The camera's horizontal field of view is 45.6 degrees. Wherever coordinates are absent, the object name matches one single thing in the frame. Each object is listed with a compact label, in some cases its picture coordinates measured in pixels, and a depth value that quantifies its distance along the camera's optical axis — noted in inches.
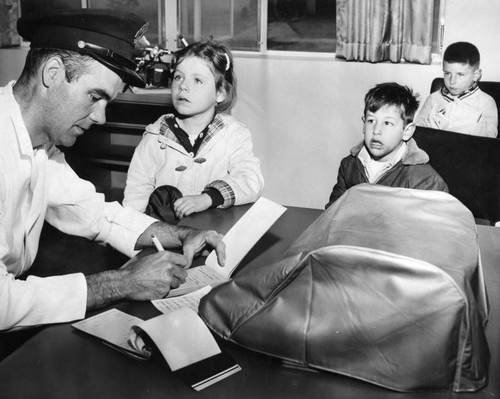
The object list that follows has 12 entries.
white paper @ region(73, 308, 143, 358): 42.7
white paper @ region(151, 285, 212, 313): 48.7
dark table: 37.2
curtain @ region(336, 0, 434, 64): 147.5
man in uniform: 51.8
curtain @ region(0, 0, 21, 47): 189.0
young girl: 96.3
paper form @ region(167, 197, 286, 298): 55.1
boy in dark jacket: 94.3
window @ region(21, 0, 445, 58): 167.0
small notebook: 39.2
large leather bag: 36.4
